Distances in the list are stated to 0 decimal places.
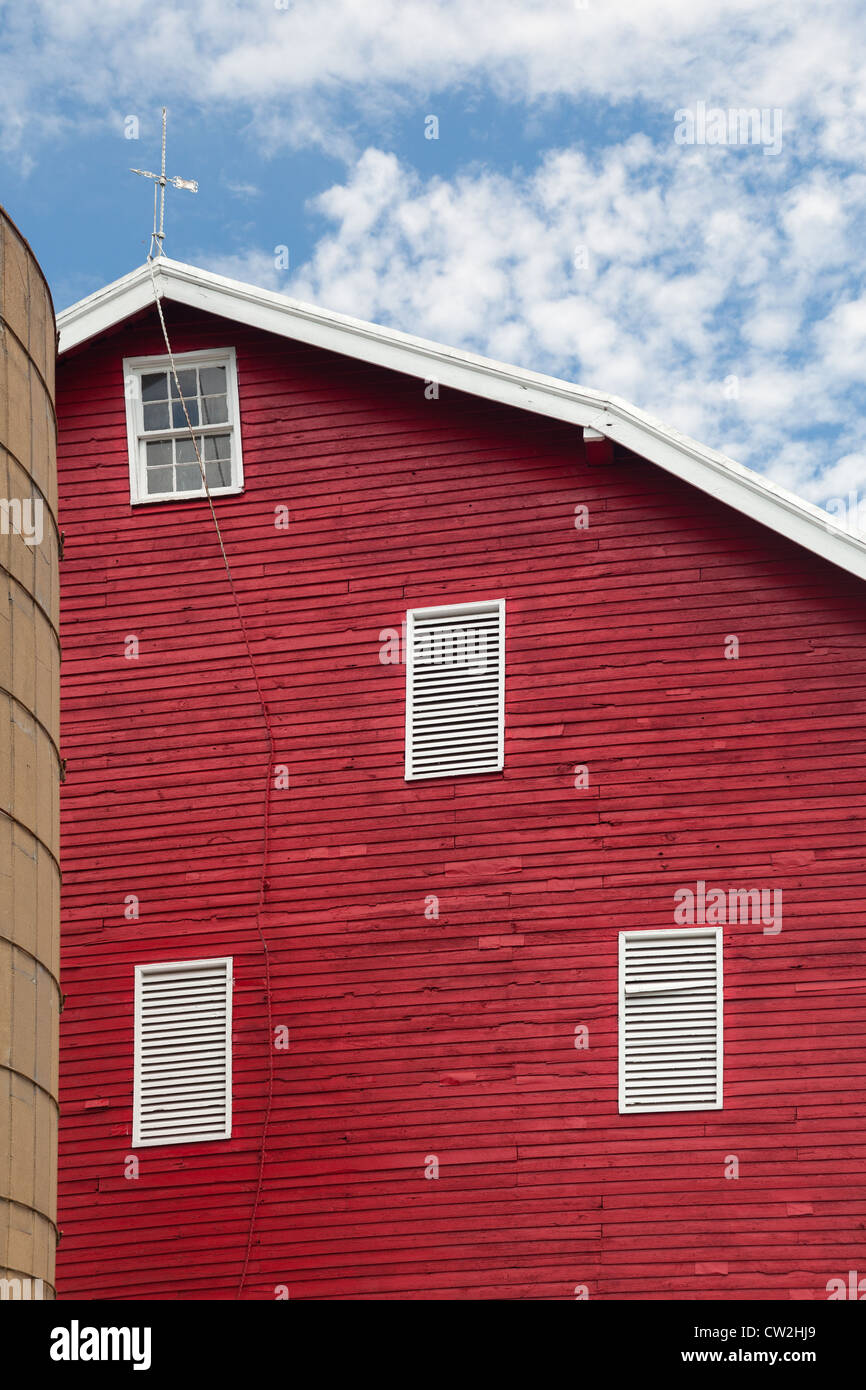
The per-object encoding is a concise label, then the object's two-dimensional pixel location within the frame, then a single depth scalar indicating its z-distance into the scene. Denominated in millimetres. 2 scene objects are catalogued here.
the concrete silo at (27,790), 11766
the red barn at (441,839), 18234
